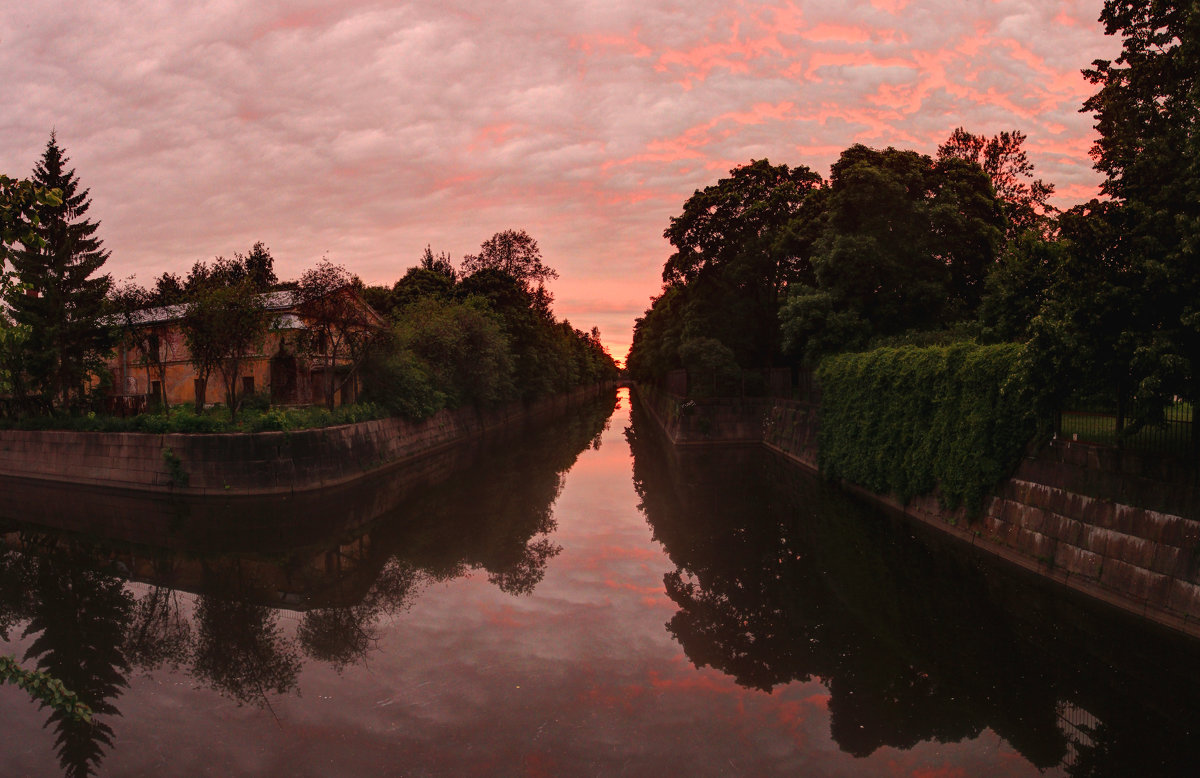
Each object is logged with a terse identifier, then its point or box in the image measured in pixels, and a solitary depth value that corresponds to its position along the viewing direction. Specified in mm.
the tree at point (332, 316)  29500
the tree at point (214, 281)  27161
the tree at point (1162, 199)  8742
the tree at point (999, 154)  46781
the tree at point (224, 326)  26125
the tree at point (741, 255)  40938
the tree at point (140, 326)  31141
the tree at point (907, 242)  29344
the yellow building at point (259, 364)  31109
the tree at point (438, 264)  75688
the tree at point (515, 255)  67125
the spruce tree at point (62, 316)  30812
